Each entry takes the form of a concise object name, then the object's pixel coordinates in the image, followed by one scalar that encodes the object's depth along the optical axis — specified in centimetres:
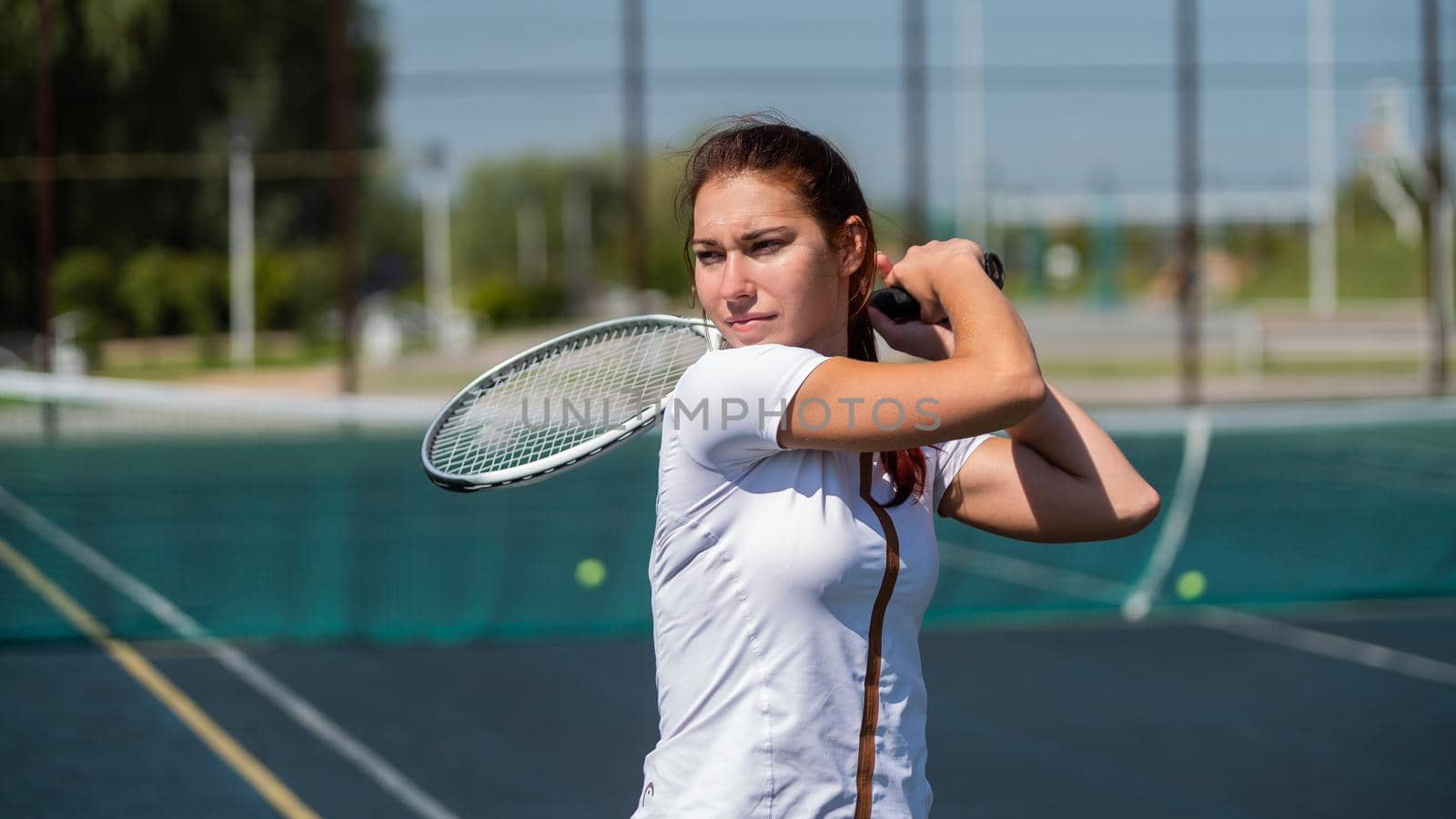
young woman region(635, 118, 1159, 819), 345
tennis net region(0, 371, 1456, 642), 1669
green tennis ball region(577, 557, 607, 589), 1797
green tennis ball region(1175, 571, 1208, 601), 1705
